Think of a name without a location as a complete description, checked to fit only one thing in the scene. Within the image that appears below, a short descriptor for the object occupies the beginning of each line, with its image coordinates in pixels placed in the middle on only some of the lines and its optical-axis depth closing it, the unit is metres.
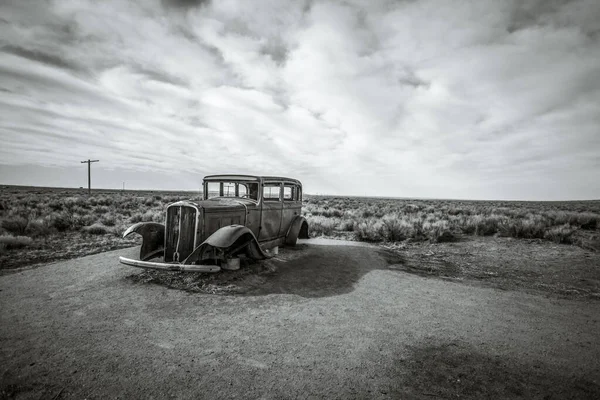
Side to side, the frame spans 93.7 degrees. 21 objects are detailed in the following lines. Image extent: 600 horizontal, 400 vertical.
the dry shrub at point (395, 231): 11.14
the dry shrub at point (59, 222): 11.20
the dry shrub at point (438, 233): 10.73
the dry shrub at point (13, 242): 8.03
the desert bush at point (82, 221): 11.88
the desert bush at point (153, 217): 14.08
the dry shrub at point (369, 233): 11.31
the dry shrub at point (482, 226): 11.75
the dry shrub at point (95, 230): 10.95
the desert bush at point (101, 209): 17.52
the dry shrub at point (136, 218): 14.00
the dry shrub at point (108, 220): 13.19
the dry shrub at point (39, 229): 10.14
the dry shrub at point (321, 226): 12.87
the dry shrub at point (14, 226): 10.20
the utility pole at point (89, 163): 35.72
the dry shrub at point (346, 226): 14.00
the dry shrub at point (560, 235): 9.92
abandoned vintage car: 5.56
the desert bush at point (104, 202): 22.39
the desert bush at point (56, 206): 17.62
